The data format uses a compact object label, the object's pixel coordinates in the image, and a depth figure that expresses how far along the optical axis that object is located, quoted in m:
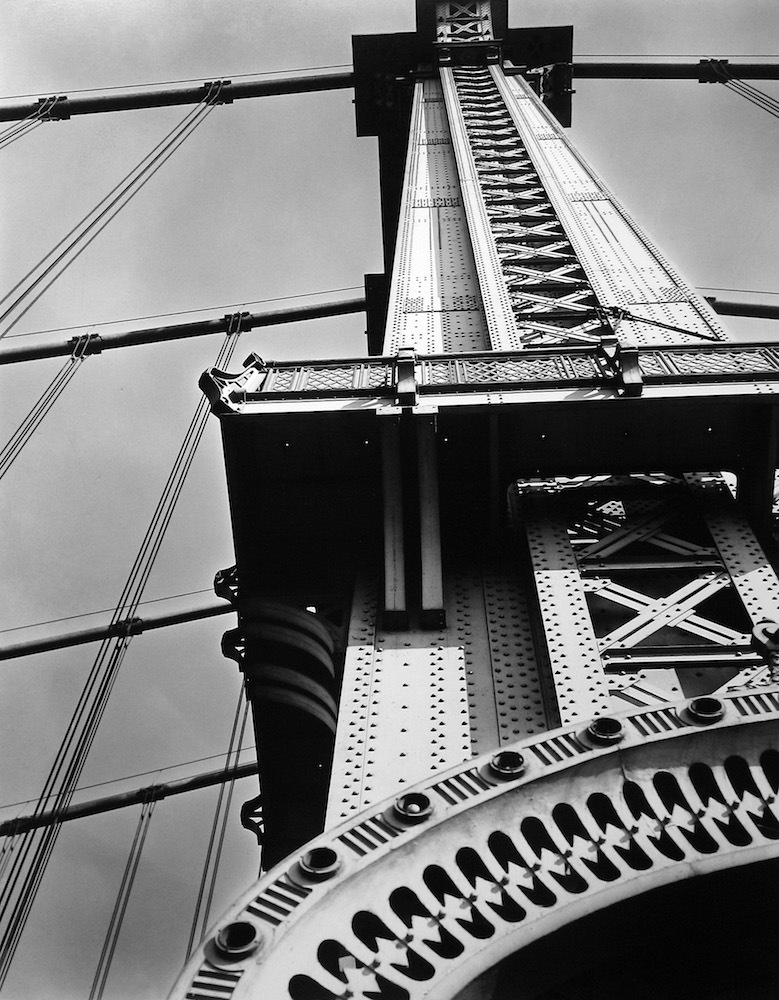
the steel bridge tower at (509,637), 3.34
